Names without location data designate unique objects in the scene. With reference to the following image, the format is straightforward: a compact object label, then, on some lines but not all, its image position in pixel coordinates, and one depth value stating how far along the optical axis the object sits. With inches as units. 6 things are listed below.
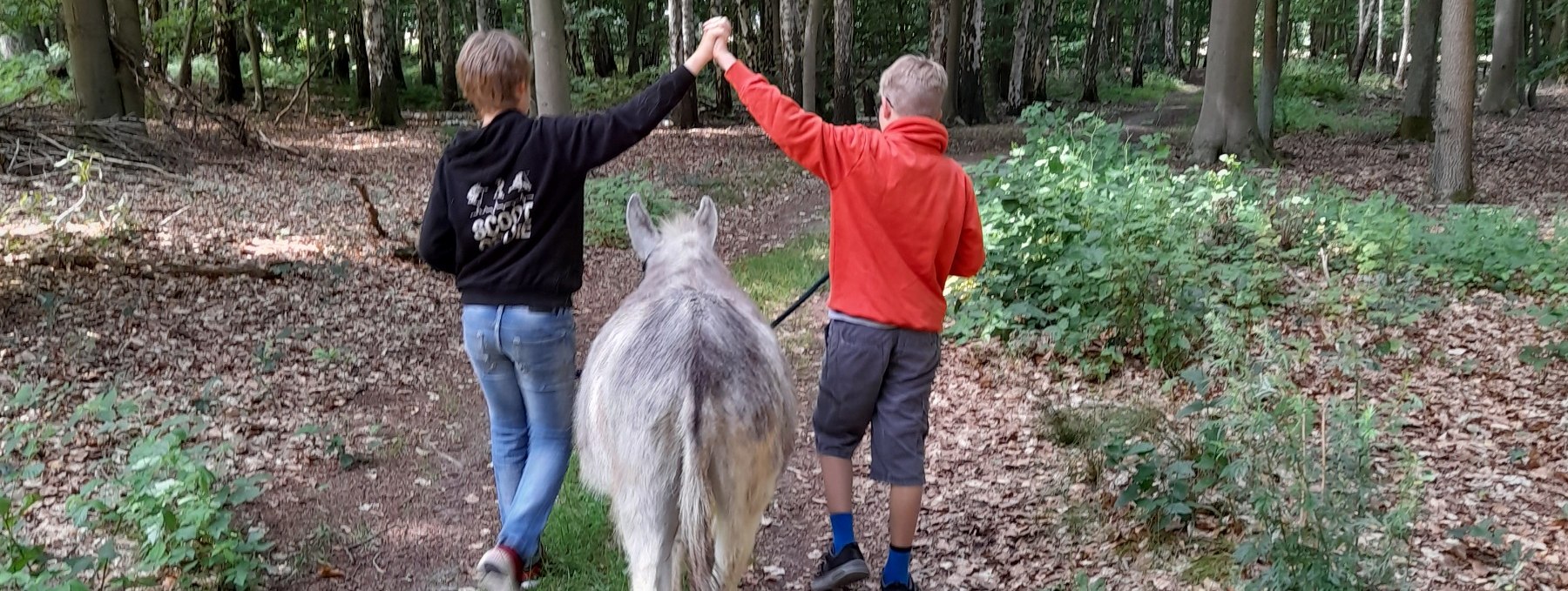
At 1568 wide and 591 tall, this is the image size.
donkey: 112.7
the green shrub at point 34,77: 579.5
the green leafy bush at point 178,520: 144.9
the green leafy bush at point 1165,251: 237.9
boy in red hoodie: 128.7
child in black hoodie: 126.2
